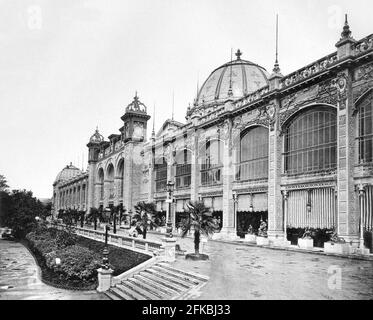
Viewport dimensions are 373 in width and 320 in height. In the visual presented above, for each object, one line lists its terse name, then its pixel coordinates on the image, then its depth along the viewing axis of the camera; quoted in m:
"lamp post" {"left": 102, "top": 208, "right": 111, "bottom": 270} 18.16
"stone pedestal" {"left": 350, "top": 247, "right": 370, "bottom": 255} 20.02
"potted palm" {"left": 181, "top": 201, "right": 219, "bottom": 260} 19.23
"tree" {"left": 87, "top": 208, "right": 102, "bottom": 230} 46.68
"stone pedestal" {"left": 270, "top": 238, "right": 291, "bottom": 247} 25.75
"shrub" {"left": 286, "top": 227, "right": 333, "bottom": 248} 23.08
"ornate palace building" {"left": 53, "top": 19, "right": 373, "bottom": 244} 21.17
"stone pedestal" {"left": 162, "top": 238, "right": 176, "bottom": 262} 19.17
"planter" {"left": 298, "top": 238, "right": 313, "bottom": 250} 23.50
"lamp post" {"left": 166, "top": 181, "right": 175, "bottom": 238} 20.02
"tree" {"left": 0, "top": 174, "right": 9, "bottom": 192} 69.13
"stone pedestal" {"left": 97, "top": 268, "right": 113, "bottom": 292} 18.02
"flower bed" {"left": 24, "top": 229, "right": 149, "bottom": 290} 20.08
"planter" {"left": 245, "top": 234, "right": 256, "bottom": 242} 29.16
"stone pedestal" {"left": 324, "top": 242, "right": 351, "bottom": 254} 20.50
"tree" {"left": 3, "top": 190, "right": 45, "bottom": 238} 50.78
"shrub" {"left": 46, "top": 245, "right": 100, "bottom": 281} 20.34
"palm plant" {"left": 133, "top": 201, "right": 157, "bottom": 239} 28.84
